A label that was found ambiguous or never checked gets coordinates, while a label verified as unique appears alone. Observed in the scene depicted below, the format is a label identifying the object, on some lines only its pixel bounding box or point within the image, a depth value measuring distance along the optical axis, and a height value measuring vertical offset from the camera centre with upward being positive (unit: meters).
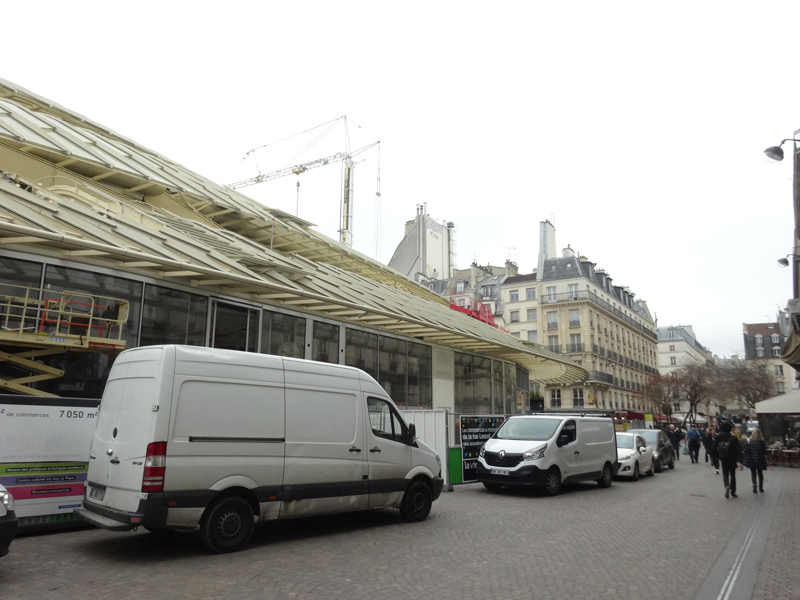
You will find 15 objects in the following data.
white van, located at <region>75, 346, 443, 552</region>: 7.05 -0.23
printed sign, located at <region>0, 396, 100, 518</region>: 8.18 -0.36
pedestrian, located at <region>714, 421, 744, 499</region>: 14.30 -0.55
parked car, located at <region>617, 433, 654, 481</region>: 19.02 -0.79
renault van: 13.98 -0.56
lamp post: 13.41 +6.35
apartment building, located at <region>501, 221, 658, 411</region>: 62.00 +11.55
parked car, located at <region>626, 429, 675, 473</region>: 22.58 -0.58
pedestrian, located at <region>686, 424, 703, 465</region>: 27.78 -0.54
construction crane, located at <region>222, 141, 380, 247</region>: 85.12 +38.94
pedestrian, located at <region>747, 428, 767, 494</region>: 15.77 -0.57
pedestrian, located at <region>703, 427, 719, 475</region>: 22.30 -0.51
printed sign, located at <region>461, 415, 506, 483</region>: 15.77 -0.23
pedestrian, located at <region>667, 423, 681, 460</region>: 30.80 -0.56
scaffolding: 10.26 +1.74
